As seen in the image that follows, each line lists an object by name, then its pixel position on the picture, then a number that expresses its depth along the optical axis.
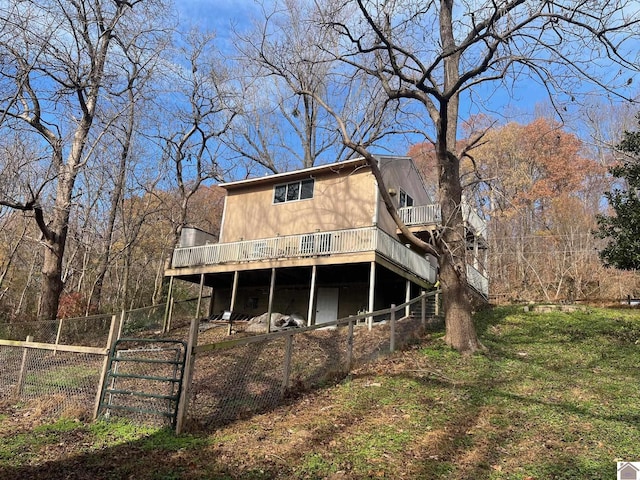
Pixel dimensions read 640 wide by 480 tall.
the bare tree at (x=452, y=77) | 8.34
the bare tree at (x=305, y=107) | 12.85
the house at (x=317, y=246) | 14.60
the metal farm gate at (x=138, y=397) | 5.64
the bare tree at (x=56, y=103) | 8.73
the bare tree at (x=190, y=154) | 23.48
